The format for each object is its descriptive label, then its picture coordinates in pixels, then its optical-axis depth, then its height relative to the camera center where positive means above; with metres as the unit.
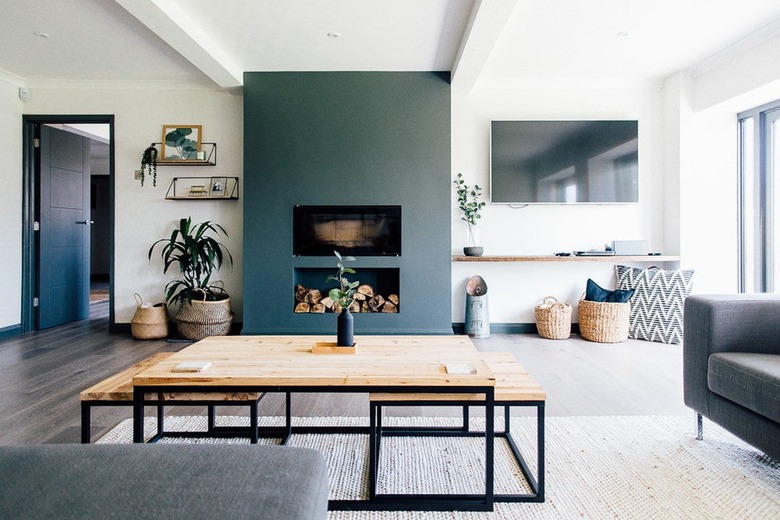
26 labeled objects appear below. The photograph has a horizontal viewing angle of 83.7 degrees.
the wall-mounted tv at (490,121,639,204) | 4.20 +0.95
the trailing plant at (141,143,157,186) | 4.15 +0.96
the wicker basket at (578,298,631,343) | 3.88 -0.55
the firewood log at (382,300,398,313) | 4.09 -0.43
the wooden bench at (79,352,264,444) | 1.58 -0.51
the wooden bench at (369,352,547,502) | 1.48 -0.49
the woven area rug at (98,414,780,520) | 1.45 -0.81
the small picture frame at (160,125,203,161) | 4.21 +1.18
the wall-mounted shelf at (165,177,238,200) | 4.24 +0.73
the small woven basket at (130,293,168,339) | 3.97 -0.56
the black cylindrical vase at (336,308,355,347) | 1.82 -0.30
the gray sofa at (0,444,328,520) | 0.70 -0.39
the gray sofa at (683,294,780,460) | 1.60 -0.39
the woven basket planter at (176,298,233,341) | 3.91 -0.52
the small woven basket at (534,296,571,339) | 3.99 -0.55
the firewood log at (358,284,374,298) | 4.16 -0.27
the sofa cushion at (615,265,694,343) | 3.84 -0.37
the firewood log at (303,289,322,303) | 4.14 -0.33
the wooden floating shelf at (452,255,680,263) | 3.90 +0.02
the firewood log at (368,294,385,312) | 4.10 -0.39
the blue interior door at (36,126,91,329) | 4.48 +0.37
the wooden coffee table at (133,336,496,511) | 1.45 -0.39
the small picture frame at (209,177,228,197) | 4.24 +0.73
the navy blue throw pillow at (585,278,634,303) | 4.02 -0.32
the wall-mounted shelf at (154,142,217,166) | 4.16 +1.02
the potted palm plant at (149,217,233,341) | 3.93 -0.25
